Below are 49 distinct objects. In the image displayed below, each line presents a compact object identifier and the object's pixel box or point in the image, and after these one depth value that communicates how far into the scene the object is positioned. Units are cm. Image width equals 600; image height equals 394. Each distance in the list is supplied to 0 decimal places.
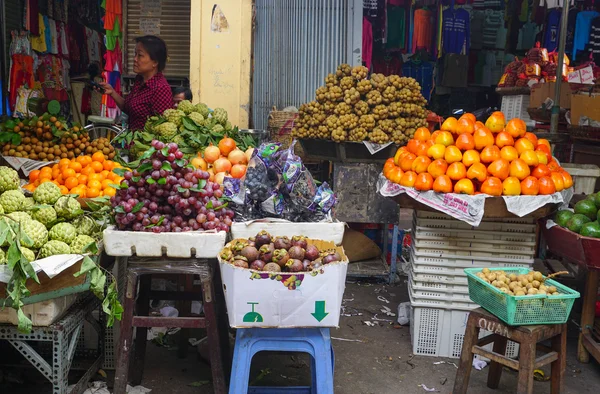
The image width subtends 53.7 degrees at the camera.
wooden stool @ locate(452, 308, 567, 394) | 302
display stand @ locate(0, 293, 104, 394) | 287
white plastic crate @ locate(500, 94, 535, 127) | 854
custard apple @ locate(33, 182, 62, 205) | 329
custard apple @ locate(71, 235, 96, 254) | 301
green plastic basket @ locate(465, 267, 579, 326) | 301
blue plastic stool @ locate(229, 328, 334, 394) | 283
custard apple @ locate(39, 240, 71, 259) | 291
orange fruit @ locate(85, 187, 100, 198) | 375
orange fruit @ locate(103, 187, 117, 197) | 380
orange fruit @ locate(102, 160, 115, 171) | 415
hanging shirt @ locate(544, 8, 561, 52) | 987
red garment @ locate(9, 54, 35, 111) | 802
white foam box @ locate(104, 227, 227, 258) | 296
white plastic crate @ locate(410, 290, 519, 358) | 398
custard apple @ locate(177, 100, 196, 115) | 446
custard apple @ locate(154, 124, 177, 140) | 414
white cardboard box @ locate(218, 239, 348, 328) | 270
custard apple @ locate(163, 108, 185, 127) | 431
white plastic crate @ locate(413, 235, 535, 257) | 388
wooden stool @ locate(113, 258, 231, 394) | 304
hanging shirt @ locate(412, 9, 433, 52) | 973
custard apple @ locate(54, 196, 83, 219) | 323
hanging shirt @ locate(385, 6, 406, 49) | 985
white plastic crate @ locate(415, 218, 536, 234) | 386
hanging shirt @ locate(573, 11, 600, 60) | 945
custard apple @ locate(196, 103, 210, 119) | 446
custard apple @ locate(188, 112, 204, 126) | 424
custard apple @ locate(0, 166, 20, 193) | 332
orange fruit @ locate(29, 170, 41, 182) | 413
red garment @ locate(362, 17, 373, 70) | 833
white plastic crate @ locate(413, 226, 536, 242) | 387
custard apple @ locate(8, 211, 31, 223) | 296
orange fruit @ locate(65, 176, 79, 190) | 385
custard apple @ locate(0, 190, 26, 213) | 317
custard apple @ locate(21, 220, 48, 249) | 291
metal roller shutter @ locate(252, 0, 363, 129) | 618
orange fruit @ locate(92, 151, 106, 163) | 422
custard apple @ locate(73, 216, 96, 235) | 327
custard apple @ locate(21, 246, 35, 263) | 279
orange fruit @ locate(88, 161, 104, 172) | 405
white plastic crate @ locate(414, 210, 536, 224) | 383
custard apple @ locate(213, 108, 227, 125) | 439
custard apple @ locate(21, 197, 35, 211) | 319
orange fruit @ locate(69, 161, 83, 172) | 405
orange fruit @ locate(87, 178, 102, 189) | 382
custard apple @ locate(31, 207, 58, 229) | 313
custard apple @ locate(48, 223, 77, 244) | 304
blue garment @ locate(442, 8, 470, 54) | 993
